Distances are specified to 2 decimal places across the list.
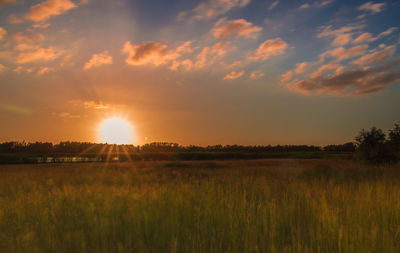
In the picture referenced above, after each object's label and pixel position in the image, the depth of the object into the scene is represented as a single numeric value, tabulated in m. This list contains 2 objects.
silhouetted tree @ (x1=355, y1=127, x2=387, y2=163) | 21.47
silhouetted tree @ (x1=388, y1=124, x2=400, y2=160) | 20.36
